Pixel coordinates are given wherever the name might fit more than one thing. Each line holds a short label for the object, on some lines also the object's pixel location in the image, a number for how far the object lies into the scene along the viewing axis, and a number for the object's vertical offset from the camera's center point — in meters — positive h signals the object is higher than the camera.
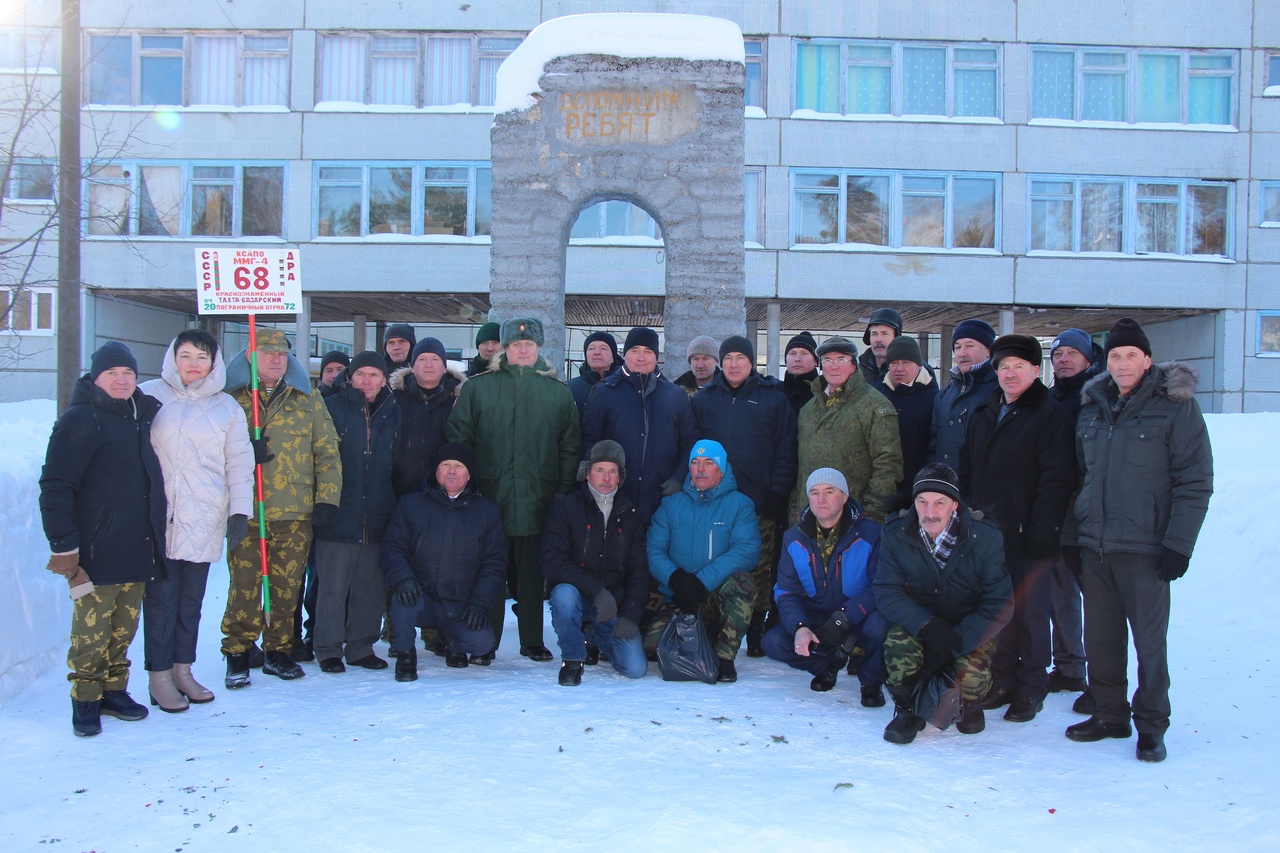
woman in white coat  4.32 -0.53
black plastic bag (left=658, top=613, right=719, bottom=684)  4.86 -1.44
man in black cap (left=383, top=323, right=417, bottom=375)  6.18 +0.31
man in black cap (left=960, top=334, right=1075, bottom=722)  4.40 -0.50
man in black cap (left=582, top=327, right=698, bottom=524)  5.58 -0.19
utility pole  7.09 +1.36
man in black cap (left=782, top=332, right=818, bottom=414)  6.01 +0.15
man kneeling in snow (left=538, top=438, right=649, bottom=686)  5.01 -0.95
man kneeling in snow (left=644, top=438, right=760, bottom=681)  5.08 -0.91
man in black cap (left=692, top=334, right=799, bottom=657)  5.56 -0.29
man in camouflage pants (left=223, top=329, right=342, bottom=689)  4.77 -0.59
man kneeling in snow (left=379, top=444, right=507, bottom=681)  5.05 -0.93
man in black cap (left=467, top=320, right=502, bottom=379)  6.09 +0.31
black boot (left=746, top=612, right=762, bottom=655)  5.59 -1.54
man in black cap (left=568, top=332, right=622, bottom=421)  6.53 +0.24
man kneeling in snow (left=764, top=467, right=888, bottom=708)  4.66 -1.03
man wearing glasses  5.25 -0.24
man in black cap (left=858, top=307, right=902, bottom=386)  6.36 +0.40
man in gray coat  3.84 -0.52
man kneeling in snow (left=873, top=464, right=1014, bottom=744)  4.14 -0.97
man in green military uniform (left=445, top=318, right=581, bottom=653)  5.39 -0.33
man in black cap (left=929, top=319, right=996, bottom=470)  5.06 +0.10
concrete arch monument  7.53 +2.08
